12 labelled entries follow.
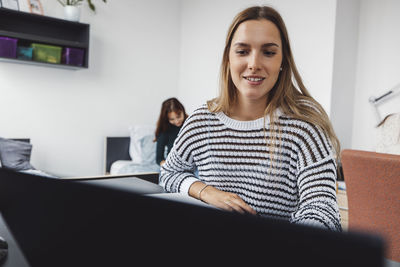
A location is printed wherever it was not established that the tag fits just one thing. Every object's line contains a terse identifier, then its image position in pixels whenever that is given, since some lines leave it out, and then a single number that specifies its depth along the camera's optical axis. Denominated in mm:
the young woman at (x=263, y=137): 955
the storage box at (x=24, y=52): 3135
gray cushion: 2896
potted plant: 3367
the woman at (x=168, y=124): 3336
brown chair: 1217
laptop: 193
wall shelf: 3152
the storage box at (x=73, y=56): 3334
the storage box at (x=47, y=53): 3219
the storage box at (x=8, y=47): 3020
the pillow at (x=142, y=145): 3791
